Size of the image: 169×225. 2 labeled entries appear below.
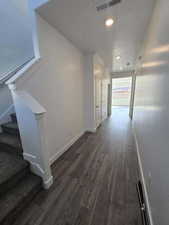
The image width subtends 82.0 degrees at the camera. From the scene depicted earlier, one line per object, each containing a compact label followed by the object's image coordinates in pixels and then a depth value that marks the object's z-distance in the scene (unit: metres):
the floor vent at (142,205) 1.16
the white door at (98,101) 3.82
